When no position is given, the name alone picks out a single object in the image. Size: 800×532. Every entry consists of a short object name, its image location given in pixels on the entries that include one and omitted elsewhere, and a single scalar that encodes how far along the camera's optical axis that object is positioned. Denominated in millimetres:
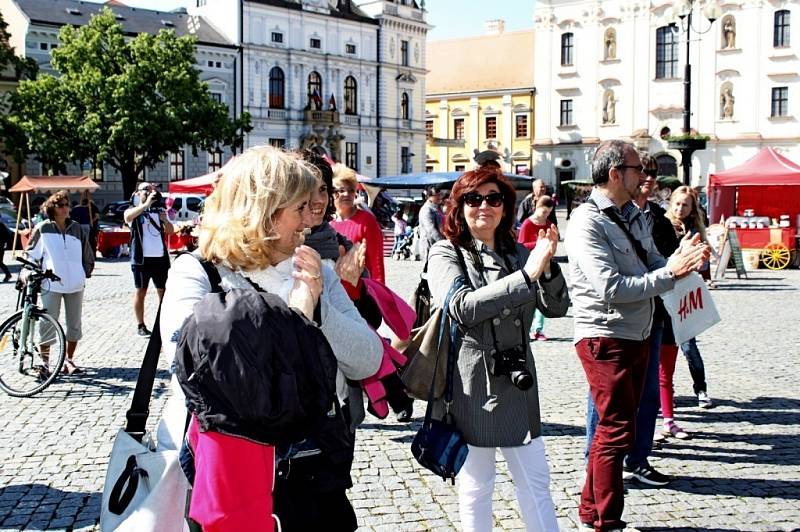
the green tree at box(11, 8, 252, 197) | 41000
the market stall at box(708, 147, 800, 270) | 21188
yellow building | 68562
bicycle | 8039
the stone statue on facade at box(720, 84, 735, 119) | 57000
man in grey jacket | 4246
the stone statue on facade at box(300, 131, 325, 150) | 58219
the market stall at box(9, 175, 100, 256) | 30484
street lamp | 19906
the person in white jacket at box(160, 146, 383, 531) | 2467
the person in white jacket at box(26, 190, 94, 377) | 8594
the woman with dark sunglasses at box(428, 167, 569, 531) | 3672
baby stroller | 26406
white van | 33934
